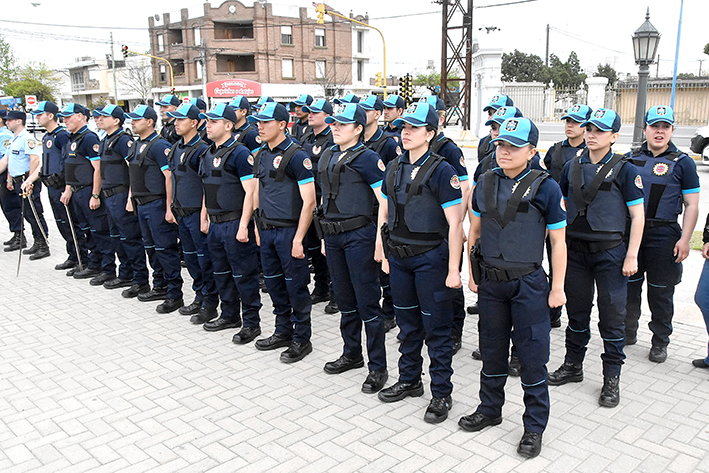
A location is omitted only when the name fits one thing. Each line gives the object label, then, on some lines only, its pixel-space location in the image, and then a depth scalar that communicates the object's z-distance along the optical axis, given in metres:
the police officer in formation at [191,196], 5.98
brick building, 53.53
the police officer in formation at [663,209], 4.73
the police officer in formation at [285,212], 5.01
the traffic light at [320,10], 22.77
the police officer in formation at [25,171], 8.65
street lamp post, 11.05
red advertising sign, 45.50
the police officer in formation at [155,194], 6.54
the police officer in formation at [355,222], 4.54
